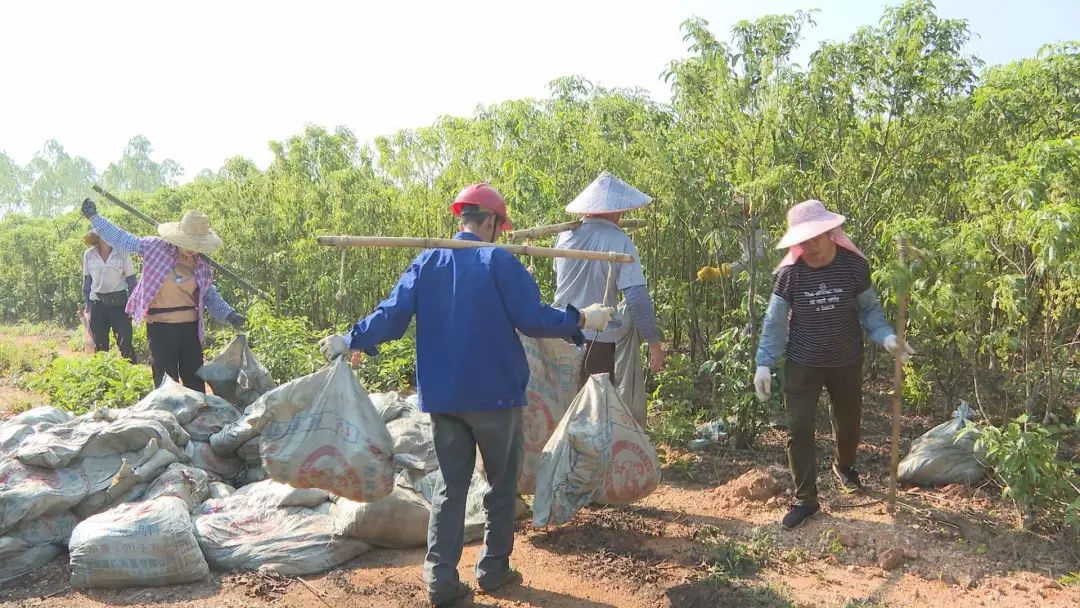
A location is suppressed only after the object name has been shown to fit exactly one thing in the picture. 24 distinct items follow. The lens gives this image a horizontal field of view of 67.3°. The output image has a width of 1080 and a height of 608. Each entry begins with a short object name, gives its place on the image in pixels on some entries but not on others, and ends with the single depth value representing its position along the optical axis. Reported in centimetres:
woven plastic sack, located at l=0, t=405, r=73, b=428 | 435
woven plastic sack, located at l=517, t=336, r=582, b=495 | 395
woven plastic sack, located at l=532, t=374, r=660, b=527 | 362
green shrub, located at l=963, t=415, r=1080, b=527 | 349
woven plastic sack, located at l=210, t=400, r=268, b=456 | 441
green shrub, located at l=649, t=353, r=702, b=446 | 527
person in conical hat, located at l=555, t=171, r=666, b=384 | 426
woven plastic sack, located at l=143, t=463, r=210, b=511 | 389
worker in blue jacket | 310
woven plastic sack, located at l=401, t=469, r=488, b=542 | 394
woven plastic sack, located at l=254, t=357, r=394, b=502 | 331
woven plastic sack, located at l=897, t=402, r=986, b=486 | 431
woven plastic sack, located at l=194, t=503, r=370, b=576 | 363
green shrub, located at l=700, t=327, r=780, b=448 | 492
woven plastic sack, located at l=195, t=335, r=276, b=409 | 527
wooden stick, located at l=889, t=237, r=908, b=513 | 362
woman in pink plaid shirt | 507
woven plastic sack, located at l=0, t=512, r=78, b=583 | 357
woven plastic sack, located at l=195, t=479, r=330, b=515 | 389
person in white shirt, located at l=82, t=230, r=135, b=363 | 764
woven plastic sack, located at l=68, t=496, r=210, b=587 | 341
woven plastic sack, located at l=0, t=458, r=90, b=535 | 359
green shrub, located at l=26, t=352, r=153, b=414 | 562
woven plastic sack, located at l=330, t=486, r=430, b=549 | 373
